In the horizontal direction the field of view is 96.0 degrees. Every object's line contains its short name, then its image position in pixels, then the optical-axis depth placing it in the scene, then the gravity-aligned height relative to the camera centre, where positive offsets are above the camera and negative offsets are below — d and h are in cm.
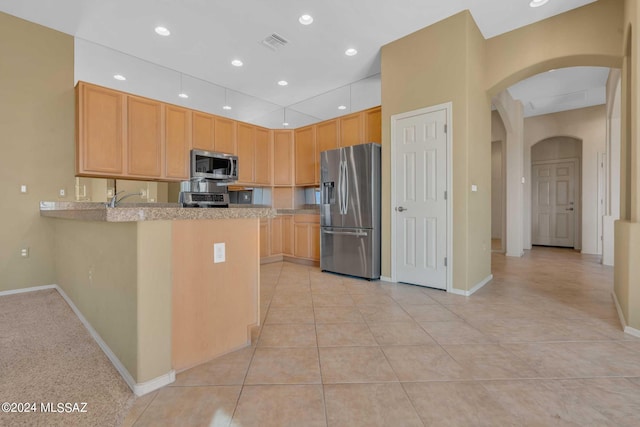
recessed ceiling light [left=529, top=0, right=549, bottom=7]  290 +213
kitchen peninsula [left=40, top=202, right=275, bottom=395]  144 -41
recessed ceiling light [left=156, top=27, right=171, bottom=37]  340 +219
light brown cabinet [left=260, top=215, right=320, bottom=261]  495 -42
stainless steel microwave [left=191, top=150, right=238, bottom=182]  408 +70
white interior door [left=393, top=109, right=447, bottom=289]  330 +17
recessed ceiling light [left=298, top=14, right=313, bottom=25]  322 +220
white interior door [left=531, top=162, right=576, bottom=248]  688 +20
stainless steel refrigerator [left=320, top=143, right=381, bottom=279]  381 +4
